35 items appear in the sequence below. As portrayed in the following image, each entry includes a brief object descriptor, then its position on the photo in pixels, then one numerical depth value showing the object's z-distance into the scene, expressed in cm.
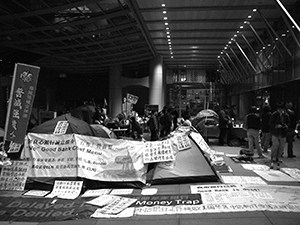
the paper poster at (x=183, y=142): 775
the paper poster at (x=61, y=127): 737
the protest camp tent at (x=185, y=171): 723
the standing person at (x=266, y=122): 1164
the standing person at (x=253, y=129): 1114
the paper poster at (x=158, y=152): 725
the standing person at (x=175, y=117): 1934
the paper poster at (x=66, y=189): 640
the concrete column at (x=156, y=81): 3353
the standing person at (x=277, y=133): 968
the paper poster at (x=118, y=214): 526
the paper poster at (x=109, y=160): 691
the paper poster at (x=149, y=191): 654
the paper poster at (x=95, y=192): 646
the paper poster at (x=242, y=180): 740
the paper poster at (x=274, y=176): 780
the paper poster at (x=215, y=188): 648
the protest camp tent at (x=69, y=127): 753
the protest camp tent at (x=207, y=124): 1544
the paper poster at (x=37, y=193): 654
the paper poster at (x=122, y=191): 656
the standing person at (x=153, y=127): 1614
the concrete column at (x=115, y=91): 3584
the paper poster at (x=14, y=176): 685
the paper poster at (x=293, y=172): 809
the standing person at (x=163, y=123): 1688
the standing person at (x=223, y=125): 1461
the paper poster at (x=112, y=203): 553
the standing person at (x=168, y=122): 1681
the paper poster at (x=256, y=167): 919
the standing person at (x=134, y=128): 1686
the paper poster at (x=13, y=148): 727
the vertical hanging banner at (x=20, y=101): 590
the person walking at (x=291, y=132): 1116
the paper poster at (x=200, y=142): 802
